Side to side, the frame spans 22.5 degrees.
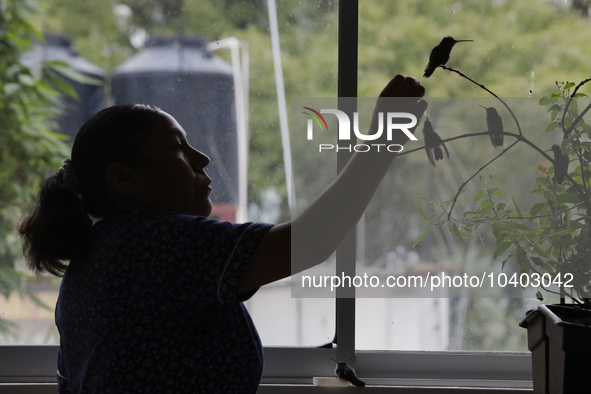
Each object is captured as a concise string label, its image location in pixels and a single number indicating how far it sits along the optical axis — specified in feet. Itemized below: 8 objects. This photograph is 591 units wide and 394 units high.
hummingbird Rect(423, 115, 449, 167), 11.62
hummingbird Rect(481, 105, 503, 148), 11.41
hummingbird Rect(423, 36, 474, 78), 11.20
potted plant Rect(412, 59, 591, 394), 11.06
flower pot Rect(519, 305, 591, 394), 10.78
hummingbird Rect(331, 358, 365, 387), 11.73
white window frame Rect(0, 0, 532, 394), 11.91
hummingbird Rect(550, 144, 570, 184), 11.16
